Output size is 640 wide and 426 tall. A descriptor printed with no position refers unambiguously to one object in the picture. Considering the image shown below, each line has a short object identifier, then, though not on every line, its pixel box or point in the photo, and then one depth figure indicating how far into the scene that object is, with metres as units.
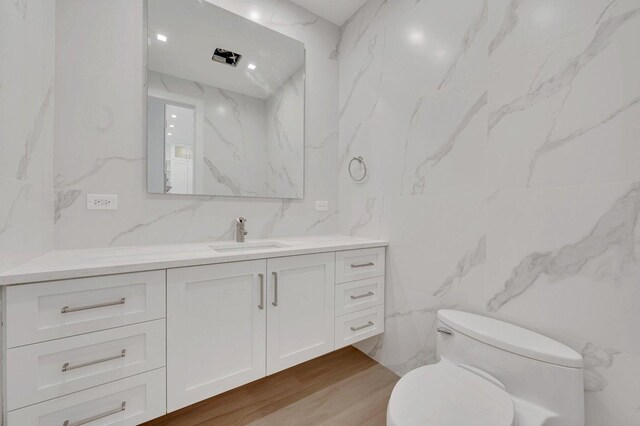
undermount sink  1.67
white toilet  0.87
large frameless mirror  1.61
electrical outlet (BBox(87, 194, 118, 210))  1.44
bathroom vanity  0.91
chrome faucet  1.79
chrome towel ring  2.07
